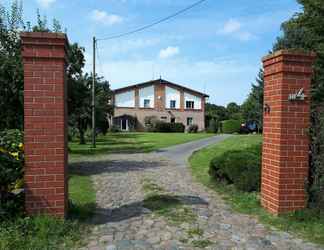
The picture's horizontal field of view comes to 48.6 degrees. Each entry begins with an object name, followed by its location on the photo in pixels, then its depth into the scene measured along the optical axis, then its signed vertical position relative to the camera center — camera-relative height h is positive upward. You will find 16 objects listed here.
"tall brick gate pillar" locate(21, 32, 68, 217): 4.58 -0.01
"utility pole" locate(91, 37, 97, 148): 22.31 +2.04
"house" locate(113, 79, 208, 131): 52.58 +2.47
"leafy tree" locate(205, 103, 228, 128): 57.60 +0.99
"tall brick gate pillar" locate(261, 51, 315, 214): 5.20 -0.13
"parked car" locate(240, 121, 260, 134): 42.31 -0.80
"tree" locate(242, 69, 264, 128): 31.60 +1.96
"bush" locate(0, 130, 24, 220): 4.61 -0.86
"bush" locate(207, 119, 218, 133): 48.98 -0.82
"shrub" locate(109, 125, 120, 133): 48.92 -1.15
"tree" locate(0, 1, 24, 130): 8.98 +1.15
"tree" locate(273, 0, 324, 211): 5.12 +3.82
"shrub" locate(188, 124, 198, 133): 50.09 -1.12
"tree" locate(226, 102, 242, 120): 57.19 +2.29
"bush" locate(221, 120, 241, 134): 45.62 -0.64
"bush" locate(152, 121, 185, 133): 49.12 -0.98
